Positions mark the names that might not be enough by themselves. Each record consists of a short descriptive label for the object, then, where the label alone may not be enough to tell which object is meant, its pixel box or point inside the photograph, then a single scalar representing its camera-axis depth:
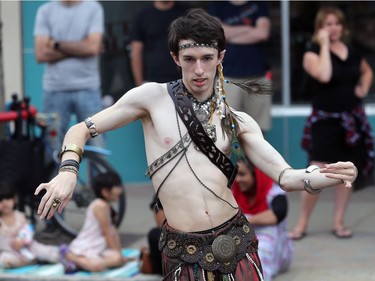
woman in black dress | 12.84
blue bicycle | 12.61
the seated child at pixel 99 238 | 11.70
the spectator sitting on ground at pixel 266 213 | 11.28
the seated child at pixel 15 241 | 11.88
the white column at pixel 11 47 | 16.84
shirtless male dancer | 6.88
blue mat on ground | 11.57
